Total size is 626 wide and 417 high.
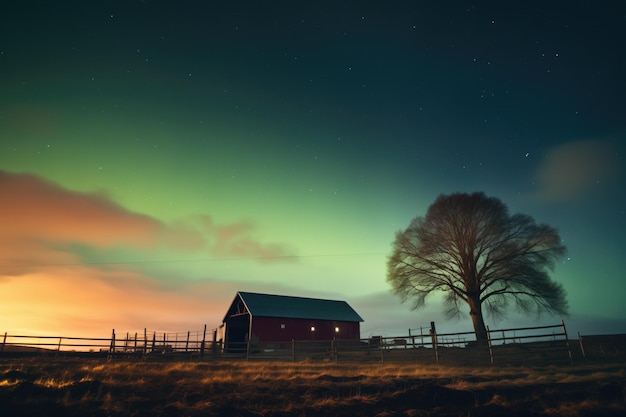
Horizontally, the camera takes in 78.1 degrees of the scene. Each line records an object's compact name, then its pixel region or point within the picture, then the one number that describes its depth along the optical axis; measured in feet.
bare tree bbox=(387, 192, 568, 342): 104.27
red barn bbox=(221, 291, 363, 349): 126.82
